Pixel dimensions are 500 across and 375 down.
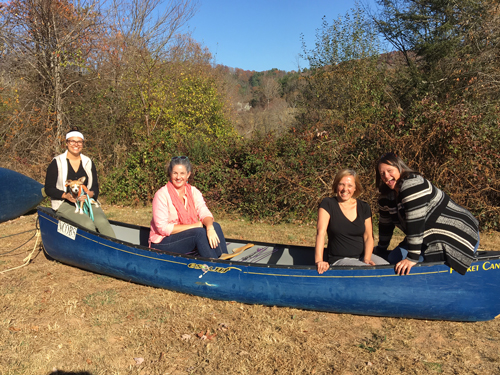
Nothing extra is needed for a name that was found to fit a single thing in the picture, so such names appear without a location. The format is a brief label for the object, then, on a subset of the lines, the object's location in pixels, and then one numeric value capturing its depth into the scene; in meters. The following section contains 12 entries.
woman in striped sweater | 3.21
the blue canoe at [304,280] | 3.28
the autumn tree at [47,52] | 10.93
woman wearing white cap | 4.88
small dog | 4.93
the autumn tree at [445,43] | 9.75
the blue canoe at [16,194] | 7.82
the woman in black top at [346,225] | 3.62
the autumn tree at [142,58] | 11.92
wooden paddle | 4.23
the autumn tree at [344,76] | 12.98
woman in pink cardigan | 4.10
